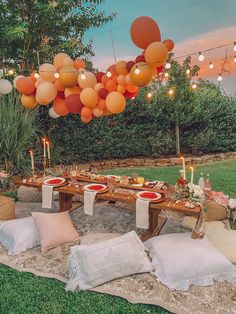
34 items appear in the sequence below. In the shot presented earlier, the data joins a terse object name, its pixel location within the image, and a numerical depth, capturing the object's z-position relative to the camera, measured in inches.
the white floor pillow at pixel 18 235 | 129.3
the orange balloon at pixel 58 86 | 161.1
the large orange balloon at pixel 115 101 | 151.6
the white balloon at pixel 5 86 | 193.7
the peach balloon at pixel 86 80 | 154.4
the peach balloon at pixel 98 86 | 159.3
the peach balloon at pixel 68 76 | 154.0
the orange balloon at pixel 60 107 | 173.3
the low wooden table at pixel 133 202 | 120.5
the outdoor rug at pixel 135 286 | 93.4
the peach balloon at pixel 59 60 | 166.6
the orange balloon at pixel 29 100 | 177.2
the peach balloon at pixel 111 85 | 155.2
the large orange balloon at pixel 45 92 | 162.1
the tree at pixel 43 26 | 280.3
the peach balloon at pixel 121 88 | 154.5
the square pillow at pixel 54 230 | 130.0
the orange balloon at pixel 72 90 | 162.4
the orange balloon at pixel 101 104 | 161.3
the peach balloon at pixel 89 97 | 154.6
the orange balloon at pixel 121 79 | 152.0
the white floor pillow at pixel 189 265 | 103.6
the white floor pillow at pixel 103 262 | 103.1
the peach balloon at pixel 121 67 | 150.6
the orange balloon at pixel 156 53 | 129.6
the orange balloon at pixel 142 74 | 135.8
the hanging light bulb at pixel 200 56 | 147.7
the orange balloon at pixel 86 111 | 164.2
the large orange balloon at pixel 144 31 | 130.2
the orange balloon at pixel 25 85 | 170.6
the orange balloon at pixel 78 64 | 170.4
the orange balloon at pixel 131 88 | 154.5
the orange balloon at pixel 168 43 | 143.7
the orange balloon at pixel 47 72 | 162.9
